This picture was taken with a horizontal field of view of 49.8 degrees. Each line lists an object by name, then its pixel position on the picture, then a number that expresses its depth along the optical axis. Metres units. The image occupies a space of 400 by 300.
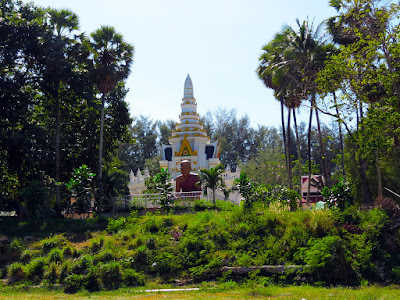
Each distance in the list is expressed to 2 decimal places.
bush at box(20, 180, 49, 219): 19.67
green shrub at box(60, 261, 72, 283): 14.12
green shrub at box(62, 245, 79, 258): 15.68
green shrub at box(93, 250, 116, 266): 14.82
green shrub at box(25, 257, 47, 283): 14.38
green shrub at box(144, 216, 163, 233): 17.80
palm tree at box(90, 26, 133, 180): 25.33
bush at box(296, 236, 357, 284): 13.45
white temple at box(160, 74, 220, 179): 41.91
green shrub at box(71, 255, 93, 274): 14.30
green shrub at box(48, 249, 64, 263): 15.12
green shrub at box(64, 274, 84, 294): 13.30
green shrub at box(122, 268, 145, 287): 13.78
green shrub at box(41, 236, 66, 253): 16.56
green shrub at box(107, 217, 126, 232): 18.41
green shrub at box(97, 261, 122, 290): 13.66
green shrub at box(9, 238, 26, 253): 16.52
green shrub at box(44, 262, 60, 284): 14.07
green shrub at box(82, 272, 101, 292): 13.40
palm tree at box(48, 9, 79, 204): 24.08
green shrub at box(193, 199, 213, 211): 22.62
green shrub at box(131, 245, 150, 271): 14.77
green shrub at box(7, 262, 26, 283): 14.55
